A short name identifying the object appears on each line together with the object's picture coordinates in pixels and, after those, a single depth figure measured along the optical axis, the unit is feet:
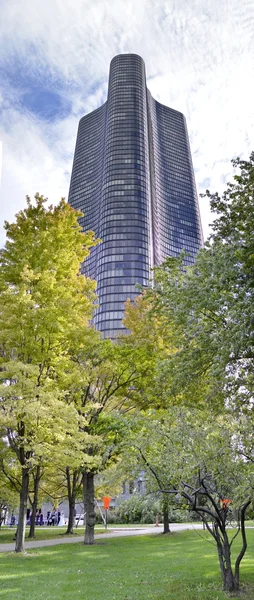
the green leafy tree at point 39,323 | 40.96
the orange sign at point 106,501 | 90.95
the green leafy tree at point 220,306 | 22.99
